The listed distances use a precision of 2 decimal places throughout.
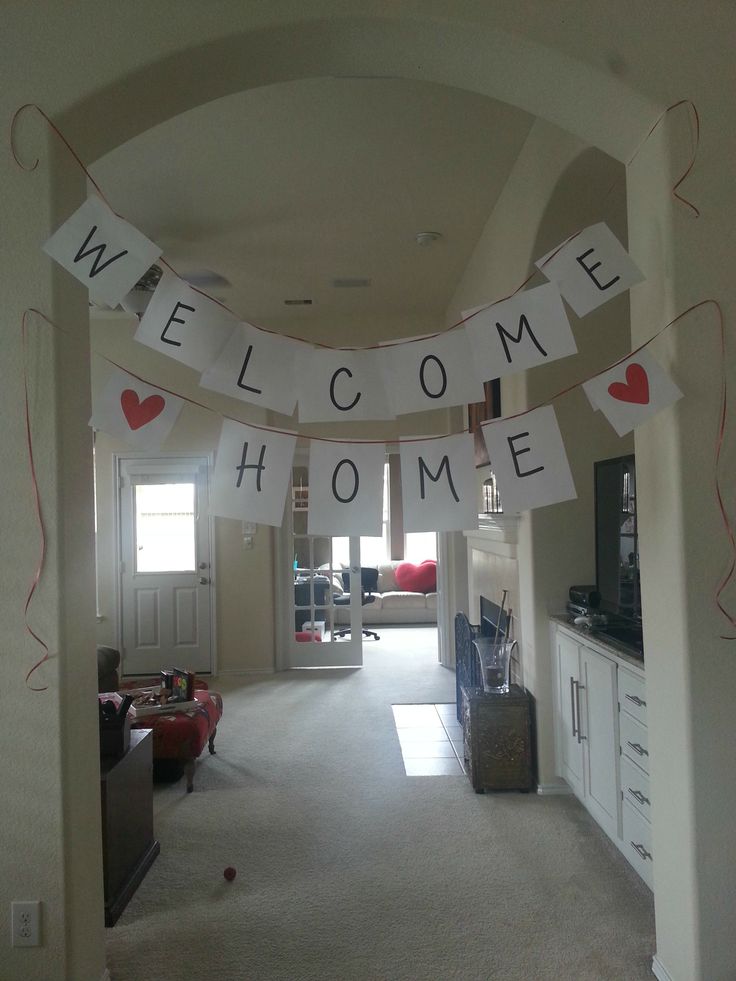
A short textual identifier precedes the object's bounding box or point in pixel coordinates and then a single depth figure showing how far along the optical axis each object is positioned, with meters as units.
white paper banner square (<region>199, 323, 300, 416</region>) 2.00
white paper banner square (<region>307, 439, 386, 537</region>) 1.97
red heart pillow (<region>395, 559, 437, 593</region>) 8.86
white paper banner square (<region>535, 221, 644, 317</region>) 1.86
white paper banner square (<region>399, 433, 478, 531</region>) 1.94
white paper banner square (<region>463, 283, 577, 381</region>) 1.90
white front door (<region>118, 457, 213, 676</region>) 6.19
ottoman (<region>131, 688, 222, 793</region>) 3.57
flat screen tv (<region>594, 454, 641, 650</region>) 2.78
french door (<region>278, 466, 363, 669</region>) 6.27
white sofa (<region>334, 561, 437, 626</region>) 8.63
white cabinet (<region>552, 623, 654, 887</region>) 2.43
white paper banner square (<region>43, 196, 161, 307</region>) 1.73
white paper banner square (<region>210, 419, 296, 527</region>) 1.92
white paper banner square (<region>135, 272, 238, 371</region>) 1.90
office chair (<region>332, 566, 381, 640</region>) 8.08
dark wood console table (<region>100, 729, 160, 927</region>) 2.47
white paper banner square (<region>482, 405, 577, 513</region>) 1.90
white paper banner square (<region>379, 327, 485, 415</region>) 2.00
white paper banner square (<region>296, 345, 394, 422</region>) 2.03
